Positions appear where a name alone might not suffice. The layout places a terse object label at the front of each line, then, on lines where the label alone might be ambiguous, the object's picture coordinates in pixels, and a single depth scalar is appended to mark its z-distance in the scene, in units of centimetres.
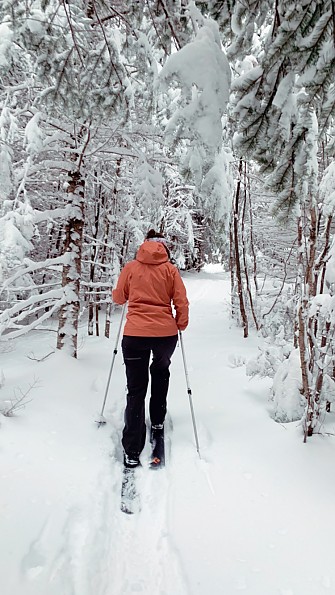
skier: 409
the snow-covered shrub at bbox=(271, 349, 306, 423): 427
